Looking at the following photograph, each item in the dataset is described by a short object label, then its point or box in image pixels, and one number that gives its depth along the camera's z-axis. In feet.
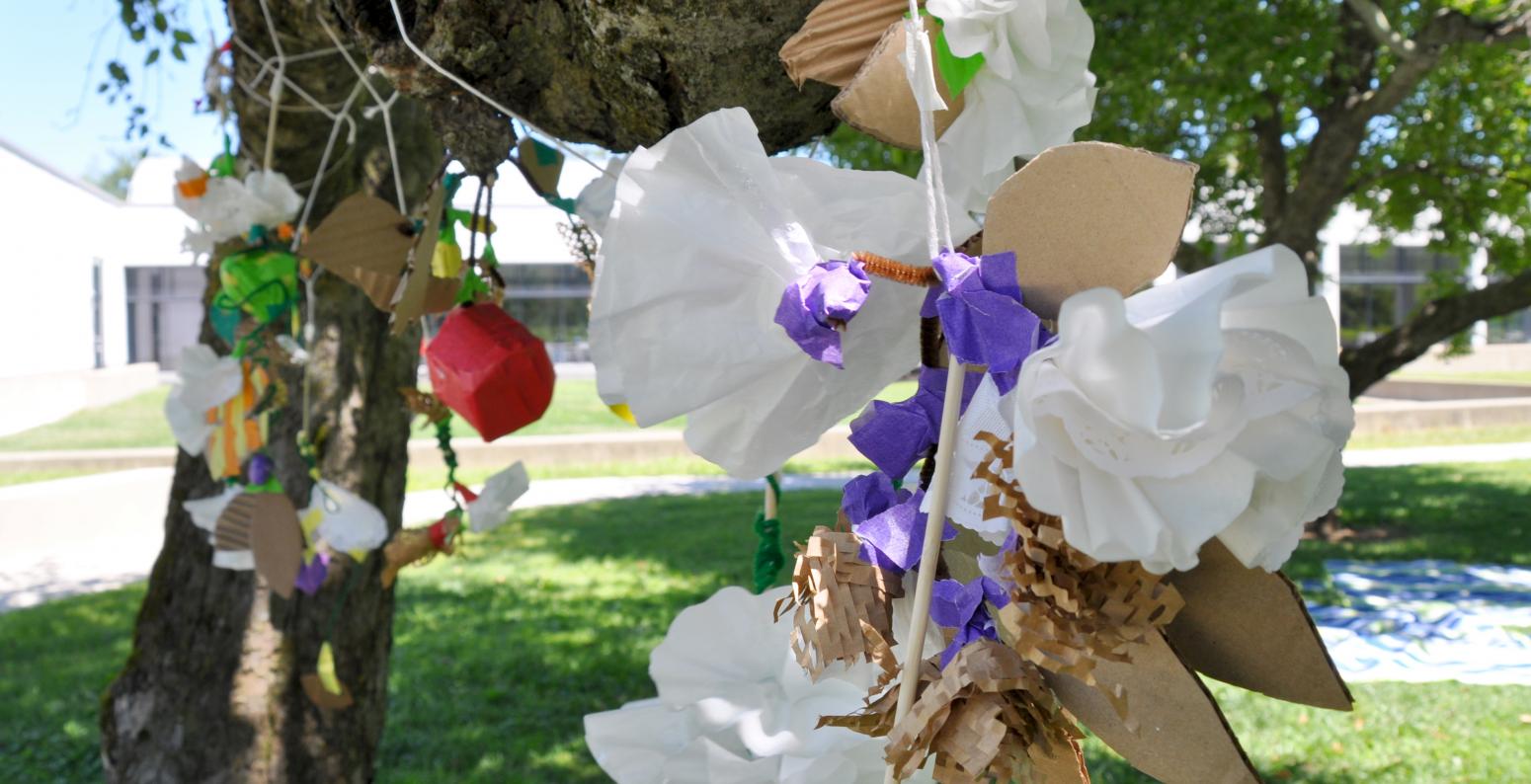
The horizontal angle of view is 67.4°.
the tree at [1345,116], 15.35
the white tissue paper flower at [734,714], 2.48
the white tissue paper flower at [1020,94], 2.21
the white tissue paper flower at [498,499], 5.28
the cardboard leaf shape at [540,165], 4.50
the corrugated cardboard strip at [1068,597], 1.65
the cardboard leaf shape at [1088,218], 1.67
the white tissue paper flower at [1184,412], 1.43
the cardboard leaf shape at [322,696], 6.36
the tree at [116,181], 116.06
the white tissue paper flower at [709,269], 2.12
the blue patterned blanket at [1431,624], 14.11
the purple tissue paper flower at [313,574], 5.98
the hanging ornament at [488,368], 4.17
